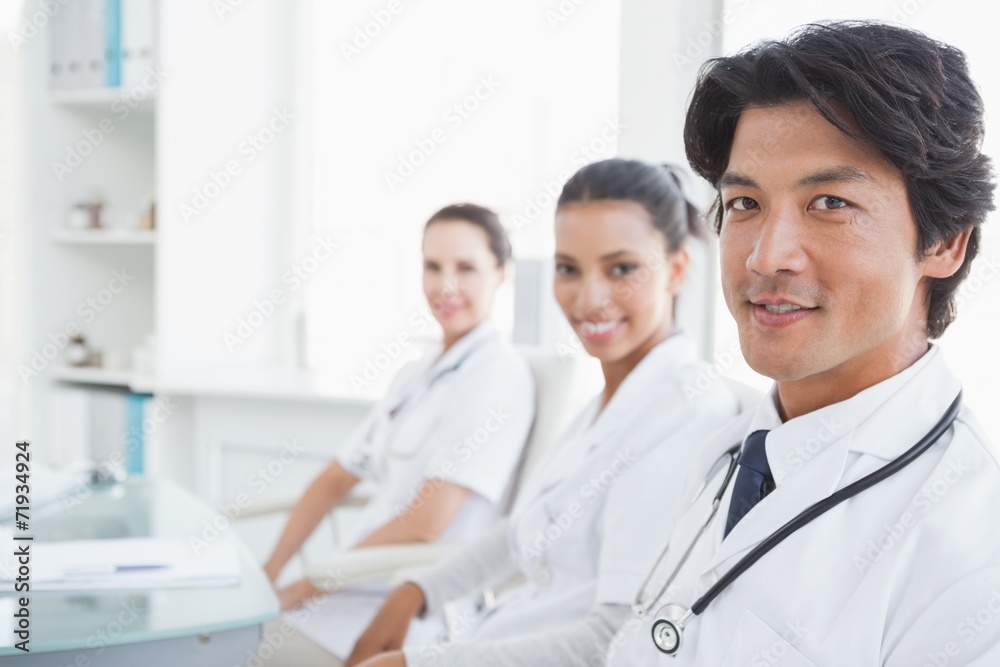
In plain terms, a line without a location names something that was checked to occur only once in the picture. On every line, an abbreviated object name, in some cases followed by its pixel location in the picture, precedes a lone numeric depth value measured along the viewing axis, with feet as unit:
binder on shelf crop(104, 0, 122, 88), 9.61
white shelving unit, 10.00
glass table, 3.92
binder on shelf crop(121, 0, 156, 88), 9.59
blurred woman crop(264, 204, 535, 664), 6.38
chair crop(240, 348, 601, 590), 5.55
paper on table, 4.49
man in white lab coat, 2.86
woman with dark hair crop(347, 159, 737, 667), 4.65
